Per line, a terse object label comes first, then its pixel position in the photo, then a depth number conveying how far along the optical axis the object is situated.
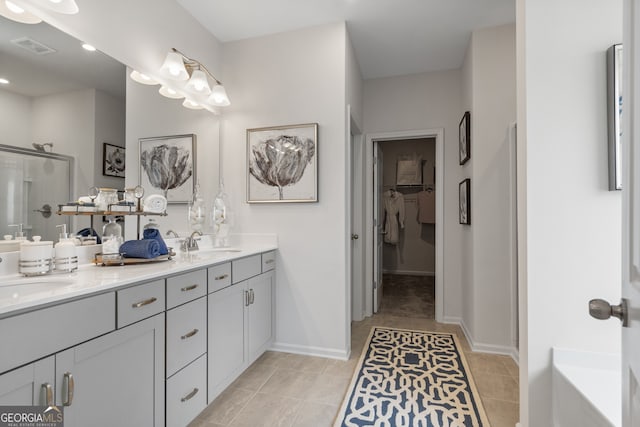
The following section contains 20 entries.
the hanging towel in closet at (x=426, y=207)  5.57
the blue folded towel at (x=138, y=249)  1.72
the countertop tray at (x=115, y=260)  1.65
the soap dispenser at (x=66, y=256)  1.42
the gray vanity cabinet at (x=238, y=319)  1.85
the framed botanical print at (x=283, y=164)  2.58
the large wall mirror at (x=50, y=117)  1.39
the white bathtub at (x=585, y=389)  1.04
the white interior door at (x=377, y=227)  3.61
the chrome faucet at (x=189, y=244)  2.29
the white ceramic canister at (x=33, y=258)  1.34
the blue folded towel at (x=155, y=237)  1.86
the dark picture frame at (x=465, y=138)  2.79
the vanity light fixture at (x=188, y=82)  2.19
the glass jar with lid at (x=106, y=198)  1.76
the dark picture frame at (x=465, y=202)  2.78
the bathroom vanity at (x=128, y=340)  0.97
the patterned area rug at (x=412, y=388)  1.73
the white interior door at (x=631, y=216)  0.60
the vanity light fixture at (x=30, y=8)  1.40
